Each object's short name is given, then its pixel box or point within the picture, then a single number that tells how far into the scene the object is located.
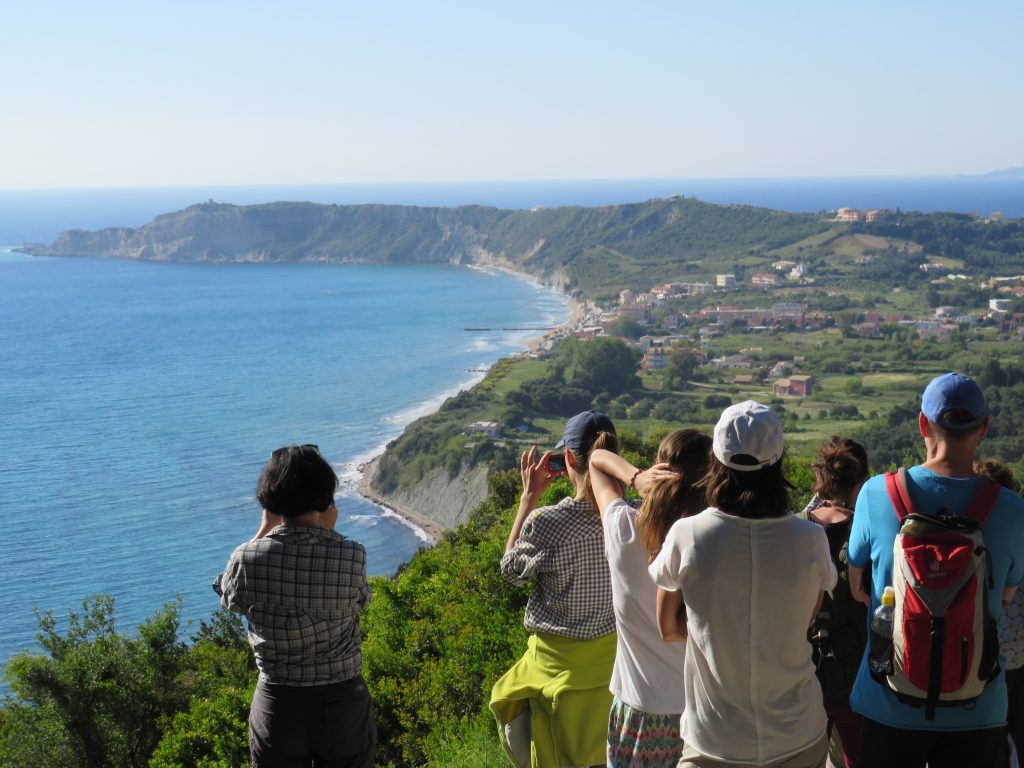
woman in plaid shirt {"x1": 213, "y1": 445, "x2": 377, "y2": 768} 3.04
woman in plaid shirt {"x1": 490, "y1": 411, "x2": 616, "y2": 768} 3.11
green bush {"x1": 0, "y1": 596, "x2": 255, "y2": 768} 11.69
